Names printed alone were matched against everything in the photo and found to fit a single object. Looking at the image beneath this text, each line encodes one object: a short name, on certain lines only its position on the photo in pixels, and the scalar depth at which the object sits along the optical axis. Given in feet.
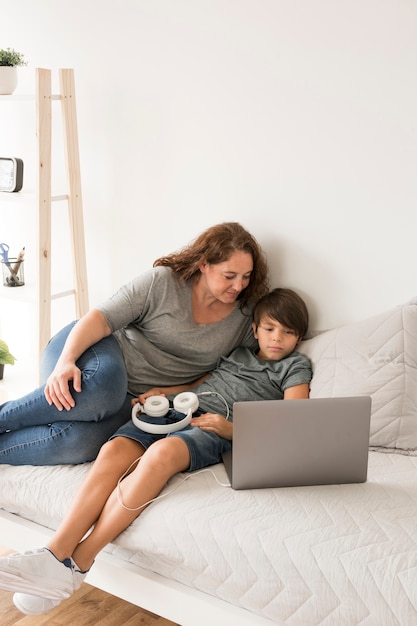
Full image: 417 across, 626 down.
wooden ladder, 8.39
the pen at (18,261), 9.62
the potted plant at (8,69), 8.82
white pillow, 6.46
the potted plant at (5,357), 9.65
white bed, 4.97
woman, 6.45
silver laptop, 5.47
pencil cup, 9.63
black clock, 9.18
